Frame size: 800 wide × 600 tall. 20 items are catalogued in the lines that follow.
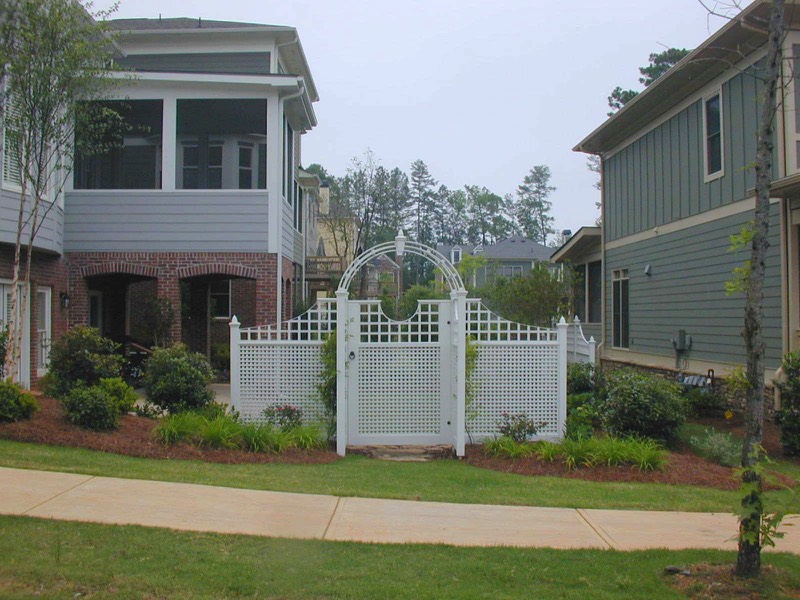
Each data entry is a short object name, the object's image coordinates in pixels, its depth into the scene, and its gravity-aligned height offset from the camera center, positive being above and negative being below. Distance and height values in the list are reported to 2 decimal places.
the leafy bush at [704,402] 13.04 -1.57
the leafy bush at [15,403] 9.17 -1.13
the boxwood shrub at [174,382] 10.46 -0.98
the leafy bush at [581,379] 12.77 -1.14
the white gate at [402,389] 10.07 -1.03
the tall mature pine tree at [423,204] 71.62 +10.67
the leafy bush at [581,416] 9.98 -1.50
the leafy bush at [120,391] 10.06 -1.07
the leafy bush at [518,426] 10.01 -1.54
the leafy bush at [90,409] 9.36 -1.21
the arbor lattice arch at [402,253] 10.08 +0.76
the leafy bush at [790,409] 9.58 -1.26
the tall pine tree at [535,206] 75.81 +11.10
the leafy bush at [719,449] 9.22 -1.76
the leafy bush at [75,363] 10.29 -0.70
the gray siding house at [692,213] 11.48 +1.96
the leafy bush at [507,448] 9.35 -1.73
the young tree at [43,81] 9.99 +3.24
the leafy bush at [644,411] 9.99 -1.32
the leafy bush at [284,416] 10.09 -1.41
